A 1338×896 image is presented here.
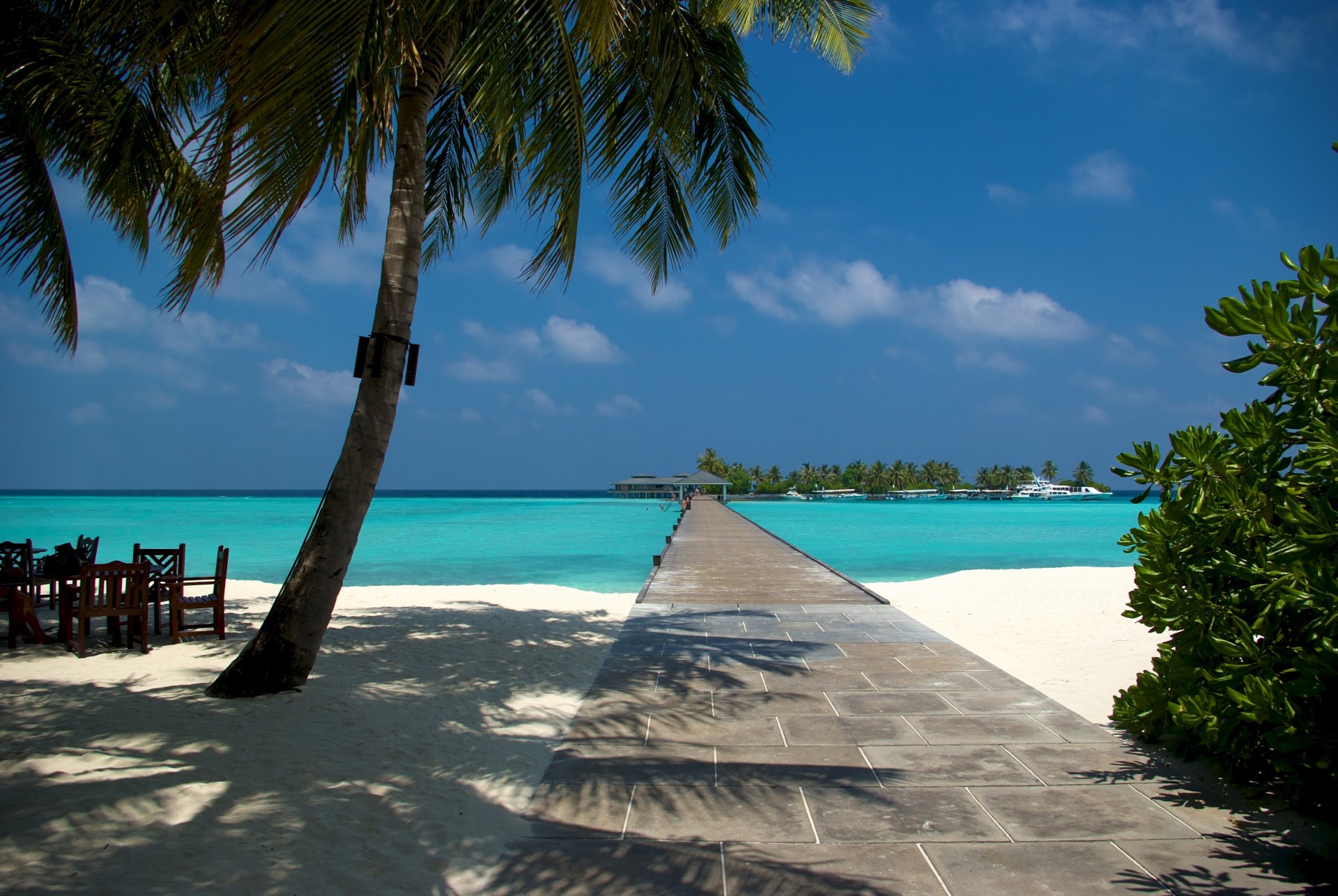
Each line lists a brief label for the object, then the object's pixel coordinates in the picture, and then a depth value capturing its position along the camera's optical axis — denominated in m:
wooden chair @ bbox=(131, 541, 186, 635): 6.37
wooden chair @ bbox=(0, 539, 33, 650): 6.11
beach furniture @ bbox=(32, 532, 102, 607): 6.19
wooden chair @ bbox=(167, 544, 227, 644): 6.31
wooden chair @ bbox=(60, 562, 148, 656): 5.74
